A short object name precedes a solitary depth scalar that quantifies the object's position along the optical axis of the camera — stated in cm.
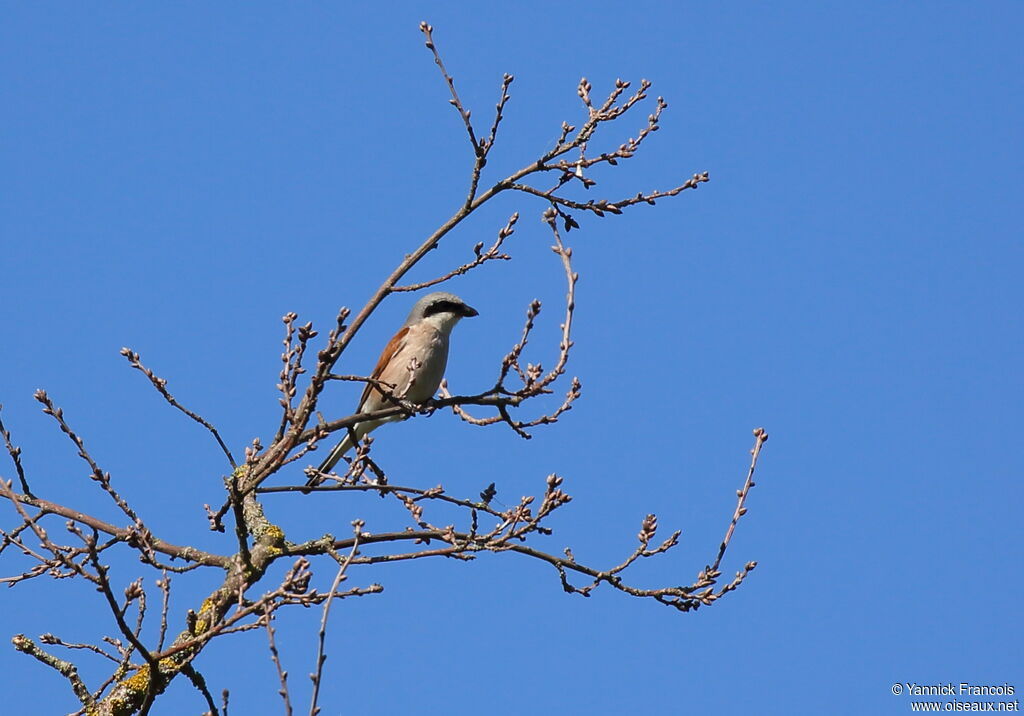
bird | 1316
